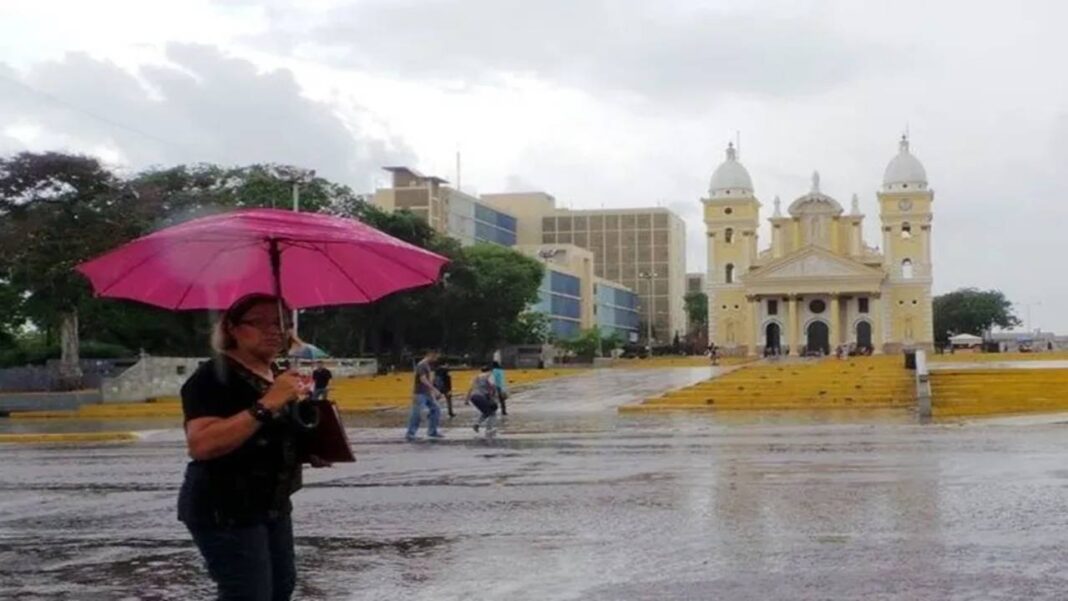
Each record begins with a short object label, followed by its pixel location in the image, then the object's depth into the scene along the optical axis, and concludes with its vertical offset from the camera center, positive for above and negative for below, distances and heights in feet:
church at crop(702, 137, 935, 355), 346.13 +24.52
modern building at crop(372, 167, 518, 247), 429.38 +56.33
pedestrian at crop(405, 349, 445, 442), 78.59 -1.50
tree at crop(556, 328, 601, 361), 316.60 +6.30
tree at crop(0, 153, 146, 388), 131.23 +15.62
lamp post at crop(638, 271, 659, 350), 529.20 +37.87
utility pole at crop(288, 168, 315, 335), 206.49 +31.79
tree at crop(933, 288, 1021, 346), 477.77 +17.95
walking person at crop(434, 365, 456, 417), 96.43 -0.58
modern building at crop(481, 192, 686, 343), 532.32 +53.05
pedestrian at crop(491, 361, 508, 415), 95.81 -0.74
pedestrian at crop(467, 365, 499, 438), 80.43 -1.56
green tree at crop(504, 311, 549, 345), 284.14 +9.59
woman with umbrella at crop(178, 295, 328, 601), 15.66 -1.04
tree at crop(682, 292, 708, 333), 526.16 +23.25
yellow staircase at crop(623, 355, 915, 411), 108.88 -2.23
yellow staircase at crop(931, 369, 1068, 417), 97.86 -2.46
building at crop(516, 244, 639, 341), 431.02 +26.29
